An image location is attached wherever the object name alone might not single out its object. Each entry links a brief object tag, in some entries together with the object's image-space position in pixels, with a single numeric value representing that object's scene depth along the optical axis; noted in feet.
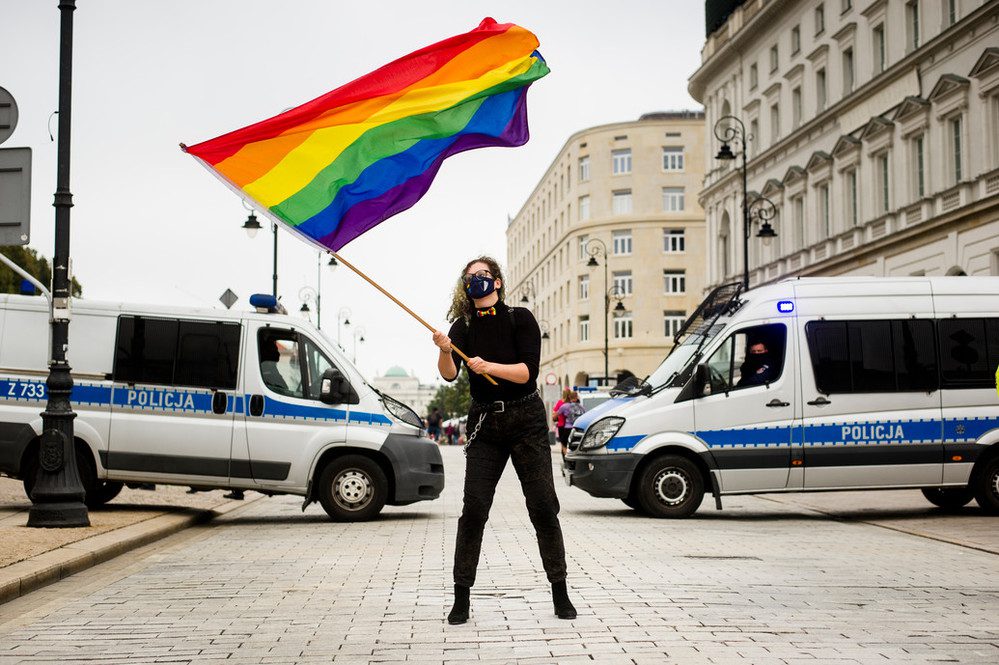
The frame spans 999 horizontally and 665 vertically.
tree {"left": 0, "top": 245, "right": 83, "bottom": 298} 205.46
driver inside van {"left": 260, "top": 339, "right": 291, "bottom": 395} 50.01
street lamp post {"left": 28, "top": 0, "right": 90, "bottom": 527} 40.29
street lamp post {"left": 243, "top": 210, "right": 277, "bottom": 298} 110.32
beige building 279.90
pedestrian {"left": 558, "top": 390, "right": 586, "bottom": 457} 107.45
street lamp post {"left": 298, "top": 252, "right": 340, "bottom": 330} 158.51
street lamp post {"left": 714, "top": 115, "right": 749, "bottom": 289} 108.47
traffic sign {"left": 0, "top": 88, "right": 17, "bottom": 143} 35.09
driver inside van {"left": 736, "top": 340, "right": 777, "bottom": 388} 52.01
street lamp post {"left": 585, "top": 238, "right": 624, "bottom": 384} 176.86
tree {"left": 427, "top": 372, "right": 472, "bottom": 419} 372.79
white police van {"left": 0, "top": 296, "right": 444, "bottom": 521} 49.19
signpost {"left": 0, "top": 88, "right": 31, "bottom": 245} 36.09
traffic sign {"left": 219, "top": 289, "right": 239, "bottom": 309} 98.17
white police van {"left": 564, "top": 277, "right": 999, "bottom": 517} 51.26
